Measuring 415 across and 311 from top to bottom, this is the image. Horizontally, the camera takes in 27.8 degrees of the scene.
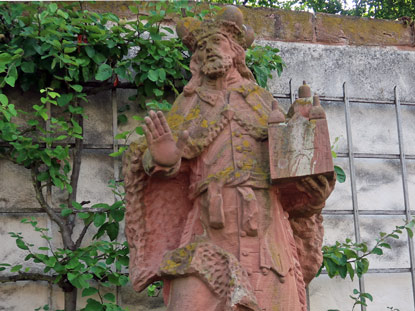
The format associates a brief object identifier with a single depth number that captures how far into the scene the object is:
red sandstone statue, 4.33
